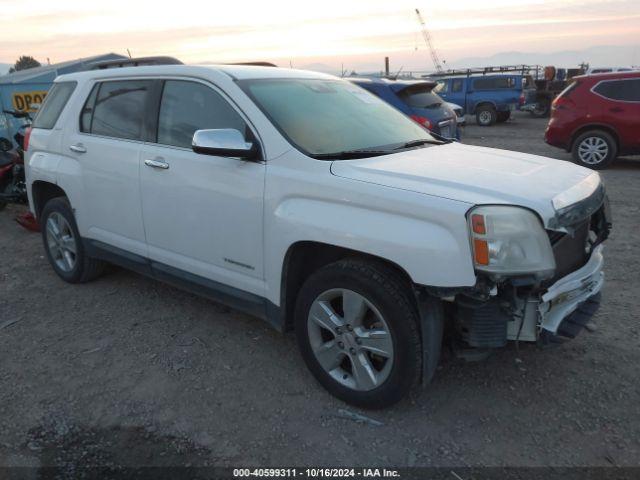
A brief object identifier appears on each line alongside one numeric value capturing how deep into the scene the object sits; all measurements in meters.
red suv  9.79
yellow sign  12.12
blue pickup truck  20.14
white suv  2.55
